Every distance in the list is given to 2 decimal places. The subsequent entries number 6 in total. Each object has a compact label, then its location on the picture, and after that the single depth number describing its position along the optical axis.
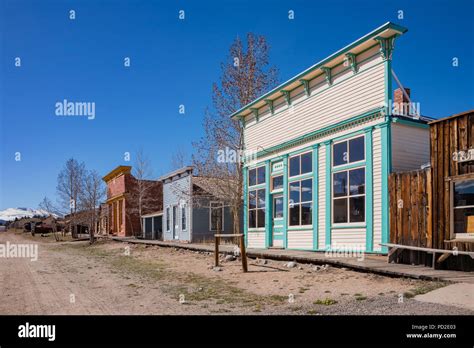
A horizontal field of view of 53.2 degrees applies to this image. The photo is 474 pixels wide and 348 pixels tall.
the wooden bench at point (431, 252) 11.08
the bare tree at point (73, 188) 48.66
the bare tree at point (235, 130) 27.02
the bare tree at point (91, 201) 42.21
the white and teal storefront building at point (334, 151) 14.11
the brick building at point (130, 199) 45.41
